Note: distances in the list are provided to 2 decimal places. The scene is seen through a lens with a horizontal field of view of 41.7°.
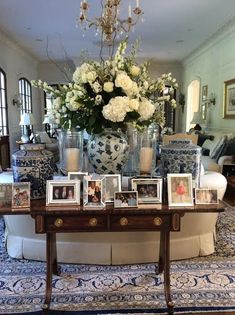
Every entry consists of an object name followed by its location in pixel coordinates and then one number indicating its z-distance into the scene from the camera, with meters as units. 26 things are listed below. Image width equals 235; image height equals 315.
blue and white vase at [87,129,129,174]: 2.10
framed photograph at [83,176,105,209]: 1.74
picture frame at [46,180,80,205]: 1.75
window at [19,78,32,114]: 9.09
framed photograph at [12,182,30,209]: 1.73
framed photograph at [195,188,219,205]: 1.81
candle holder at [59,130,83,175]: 2.11
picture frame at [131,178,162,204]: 1.81
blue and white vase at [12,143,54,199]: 1.86
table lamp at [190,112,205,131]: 8.21
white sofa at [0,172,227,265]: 2.59
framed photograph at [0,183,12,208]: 1.77
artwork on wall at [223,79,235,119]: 6.23
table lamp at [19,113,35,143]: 7.77
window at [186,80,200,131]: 9.64
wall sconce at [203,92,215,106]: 7.41
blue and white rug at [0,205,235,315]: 2.04
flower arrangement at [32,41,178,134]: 1.98
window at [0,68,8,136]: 7.25
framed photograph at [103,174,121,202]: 1.82
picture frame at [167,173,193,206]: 1.79
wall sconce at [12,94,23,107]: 8.02
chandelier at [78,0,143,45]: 3.64
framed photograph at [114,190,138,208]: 1.75
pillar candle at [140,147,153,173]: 2.18
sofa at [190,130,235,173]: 5.20
